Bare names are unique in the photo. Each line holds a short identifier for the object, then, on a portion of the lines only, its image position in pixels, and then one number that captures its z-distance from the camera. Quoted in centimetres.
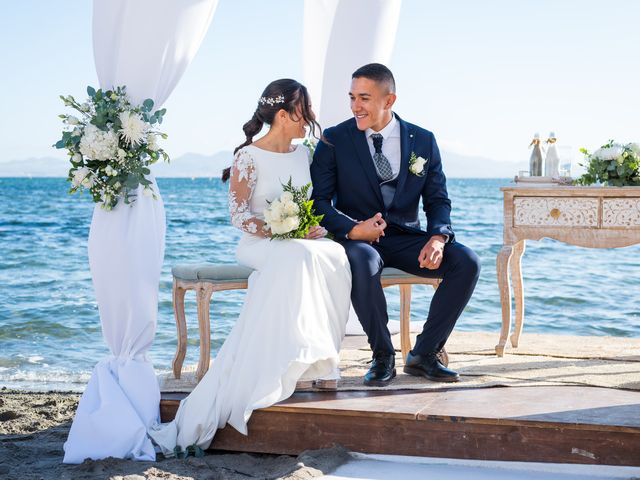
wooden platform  330
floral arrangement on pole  378
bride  363
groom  406
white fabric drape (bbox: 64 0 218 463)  388
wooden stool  423
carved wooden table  486
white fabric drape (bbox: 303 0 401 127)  528
